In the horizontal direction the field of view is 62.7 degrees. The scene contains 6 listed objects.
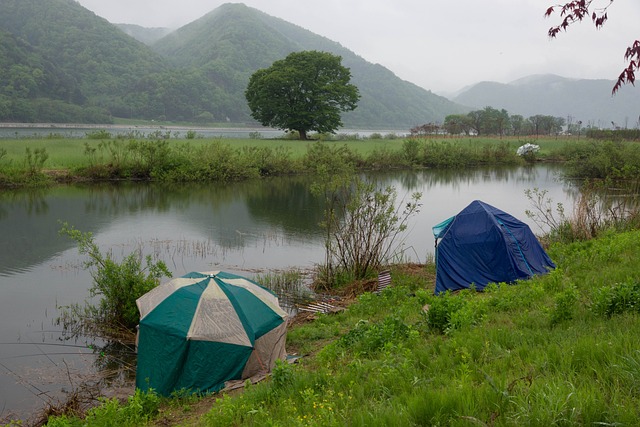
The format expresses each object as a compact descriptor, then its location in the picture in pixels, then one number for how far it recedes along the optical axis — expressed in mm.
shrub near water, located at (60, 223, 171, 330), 10453
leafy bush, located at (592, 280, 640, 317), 5902
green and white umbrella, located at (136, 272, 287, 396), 7770
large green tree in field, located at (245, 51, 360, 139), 60625
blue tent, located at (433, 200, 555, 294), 11727
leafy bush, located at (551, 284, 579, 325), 6203
